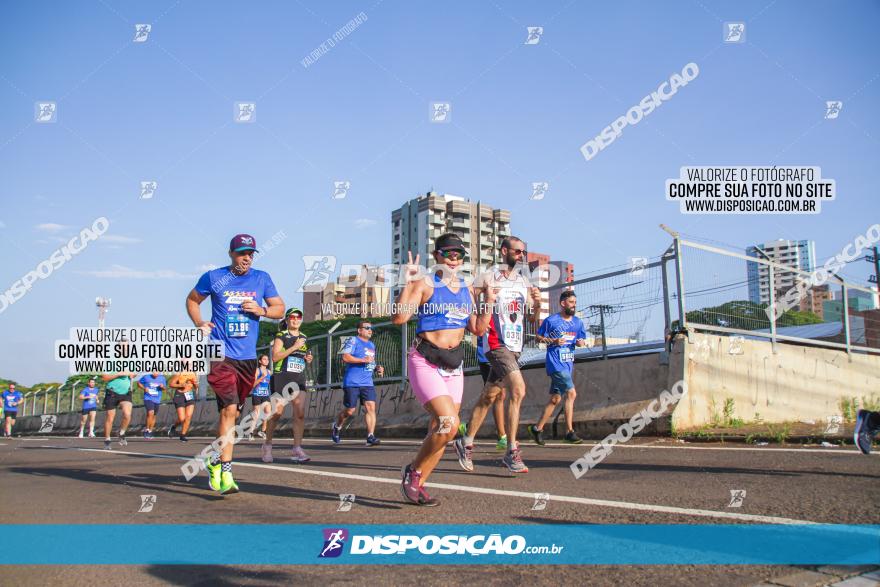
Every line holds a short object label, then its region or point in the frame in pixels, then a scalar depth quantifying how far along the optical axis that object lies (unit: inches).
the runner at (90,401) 927.7
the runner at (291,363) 397.7
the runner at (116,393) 727.4
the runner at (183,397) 759.1
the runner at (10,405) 1229.7
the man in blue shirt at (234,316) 257.9
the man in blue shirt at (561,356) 431.8
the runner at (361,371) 526.3
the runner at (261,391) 615.3
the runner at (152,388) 832.3
